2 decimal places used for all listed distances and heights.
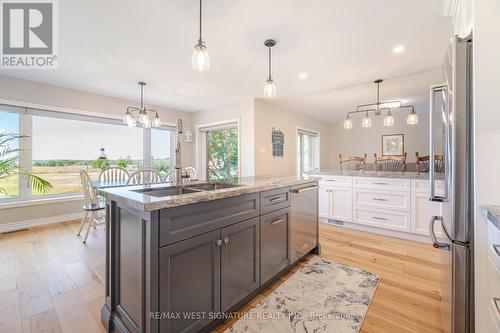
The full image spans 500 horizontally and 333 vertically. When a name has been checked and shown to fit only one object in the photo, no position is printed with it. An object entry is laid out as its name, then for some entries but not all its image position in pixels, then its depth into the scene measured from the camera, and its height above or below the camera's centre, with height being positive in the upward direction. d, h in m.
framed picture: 6.23 +0.63
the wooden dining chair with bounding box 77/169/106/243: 2.95 -0.47
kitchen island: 1.08 -0.55
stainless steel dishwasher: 2.14 -0.59
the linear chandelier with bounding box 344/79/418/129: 3.33 +0.78
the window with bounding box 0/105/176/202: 3.43 +0.38
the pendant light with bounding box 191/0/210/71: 1.56 +0.82
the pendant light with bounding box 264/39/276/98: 2.04 +0.75
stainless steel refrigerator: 1.02 -0.09
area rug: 1.46 -1.11
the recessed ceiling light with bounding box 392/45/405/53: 2.51 +1.41
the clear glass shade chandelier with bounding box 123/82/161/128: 3.13 +0.70
